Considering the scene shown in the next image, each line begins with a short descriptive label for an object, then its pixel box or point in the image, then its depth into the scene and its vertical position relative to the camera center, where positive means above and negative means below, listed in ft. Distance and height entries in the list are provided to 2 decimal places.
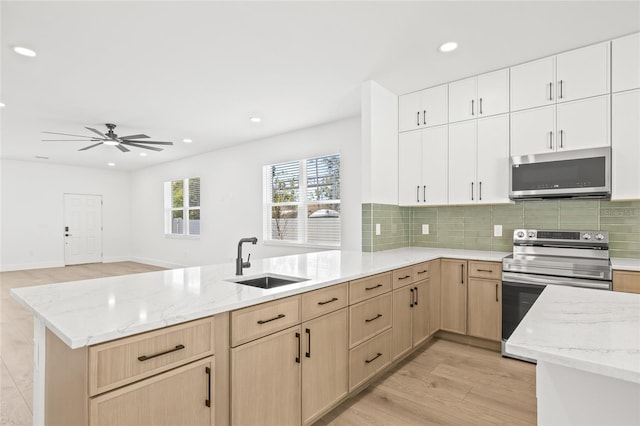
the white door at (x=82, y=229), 28.71 -1.49
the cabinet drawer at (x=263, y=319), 4.93 -1.71
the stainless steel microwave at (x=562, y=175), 8.84 +1.04
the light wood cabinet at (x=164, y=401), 3.66 -2.25
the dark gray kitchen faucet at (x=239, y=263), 6.85 -1.07
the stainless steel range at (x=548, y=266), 8.73 -1.47
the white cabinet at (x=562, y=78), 9.05 +3.85
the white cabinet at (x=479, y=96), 10.64 +3.83
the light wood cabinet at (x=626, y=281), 7.91 -1.67
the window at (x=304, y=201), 16.60 +0.56
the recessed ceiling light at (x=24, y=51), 9.14 +4.47
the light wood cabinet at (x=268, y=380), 4.95 -2.68
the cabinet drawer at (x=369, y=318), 7.25 -2.47
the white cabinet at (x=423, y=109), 11.85 +3.77
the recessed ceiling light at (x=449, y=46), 9.11 +4.58
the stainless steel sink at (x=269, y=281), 6.82 -1.46
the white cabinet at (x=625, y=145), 8.56 +1.73
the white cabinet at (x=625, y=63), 8.57 +3.87
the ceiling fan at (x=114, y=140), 16.21 +3.53
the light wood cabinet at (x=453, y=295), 10.51 -2.67
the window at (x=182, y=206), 25.02 +0.42
